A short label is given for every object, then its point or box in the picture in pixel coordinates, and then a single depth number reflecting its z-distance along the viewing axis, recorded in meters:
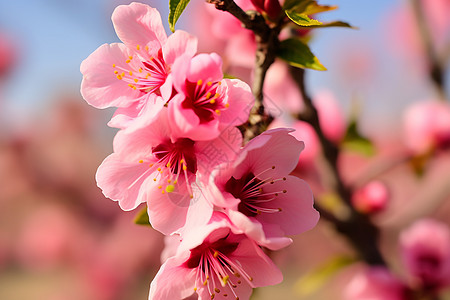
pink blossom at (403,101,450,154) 0.50
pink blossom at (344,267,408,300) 0.38
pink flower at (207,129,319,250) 0.28
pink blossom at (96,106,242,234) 0.28
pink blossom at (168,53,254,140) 0.27
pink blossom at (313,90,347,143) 0.51
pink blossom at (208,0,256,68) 0.35
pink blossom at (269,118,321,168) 0.45
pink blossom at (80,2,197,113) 0.29
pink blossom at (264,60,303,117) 0.40
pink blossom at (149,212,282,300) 0.28
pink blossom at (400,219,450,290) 0.40
